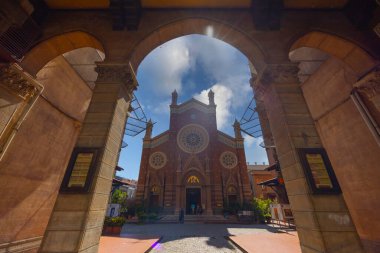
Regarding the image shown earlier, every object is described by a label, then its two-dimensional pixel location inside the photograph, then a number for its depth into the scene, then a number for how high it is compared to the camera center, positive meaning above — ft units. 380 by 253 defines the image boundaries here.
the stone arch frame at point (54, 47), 16.21 +15.18
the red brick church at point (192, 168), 73.67 +17.29
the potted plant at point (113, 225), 31.96 -3.15
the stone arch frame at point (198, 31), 17.25 +17.05
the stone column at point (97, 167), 9.95 +2.70
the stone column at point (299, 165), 9.86 +2.89
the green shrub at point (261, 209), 60.13 -0.55
